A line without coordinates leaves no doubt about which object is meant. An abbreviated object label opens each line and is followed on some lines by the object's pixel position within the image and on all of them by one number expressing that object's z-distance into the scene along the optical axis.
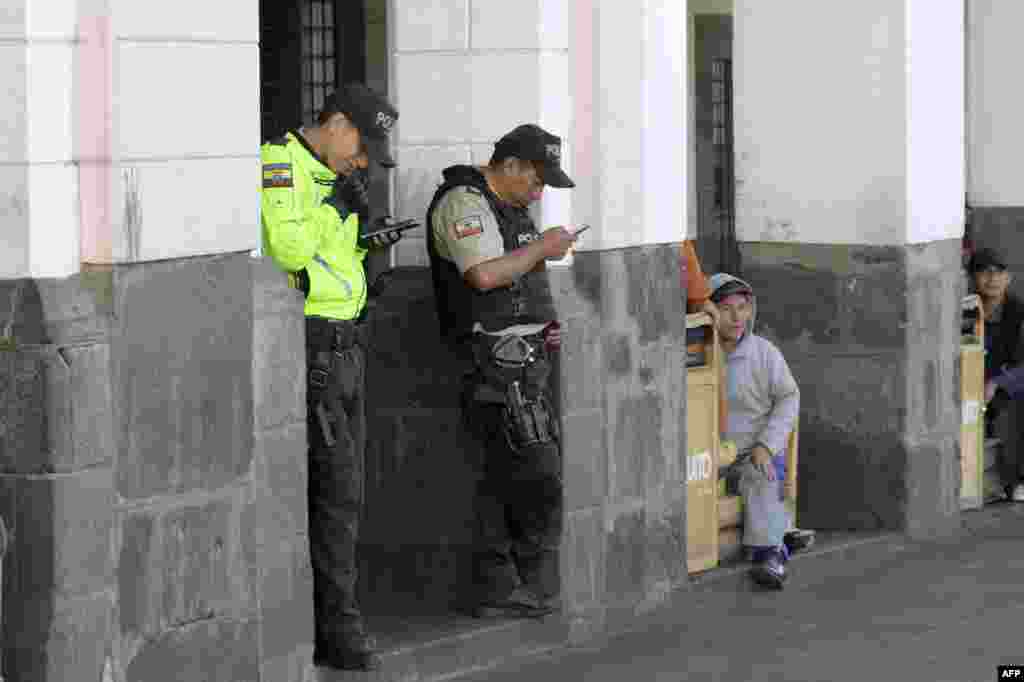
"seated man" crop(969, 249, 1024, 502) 27.39
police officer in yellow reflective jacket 16.75
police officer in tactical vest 18.09
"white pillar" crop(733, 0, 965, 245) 23.64
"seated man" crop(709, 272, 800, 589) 22.14
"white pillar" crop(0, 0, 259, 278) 14.26
